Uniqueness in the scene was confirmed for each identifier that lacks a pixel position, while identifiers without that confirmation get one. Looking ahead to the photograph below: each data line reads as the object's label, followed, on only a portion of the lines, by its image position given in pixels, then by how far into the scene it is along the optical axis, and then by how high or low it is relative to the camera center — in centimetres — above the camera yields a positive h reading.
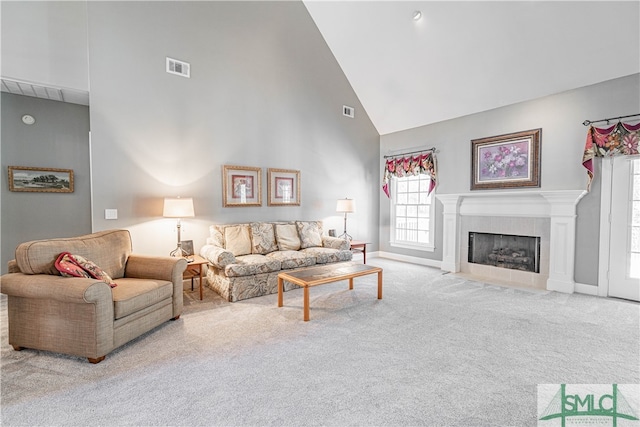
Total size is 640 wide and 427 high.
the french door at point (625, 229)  380 -30
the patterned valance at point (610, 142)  370 +79
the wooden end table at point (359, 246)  591 -82
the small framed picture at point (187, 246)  428 -59
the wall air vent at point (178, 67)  430 +197
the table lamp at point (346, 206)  591 -3
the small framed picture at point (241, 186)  485 +30
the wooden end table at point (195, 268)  390 -87
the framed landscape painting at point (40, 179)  416 +35
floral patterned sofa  391 -75
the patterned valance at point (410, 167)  582 +76
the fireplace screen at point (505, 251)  465 -75
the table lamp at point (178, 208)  393 -5
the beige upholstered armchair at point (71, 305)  234 -83
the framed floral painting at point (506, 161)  456 +70
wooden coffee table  321 -82
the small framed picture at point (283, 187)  536 +32
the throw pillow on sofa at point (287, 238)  506 -56
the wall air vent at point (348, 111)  634 +197
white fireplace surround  421 -12
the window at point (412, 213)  611 -18
